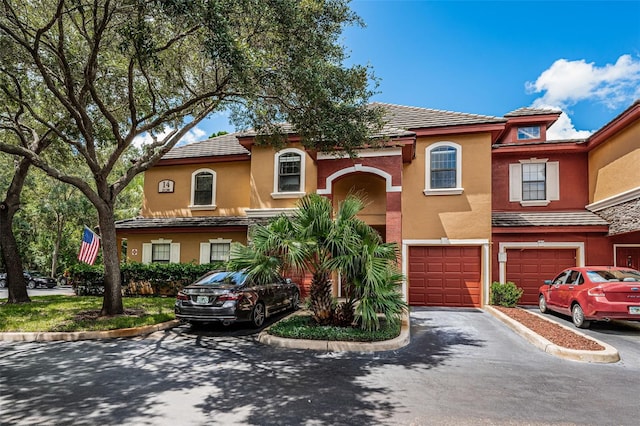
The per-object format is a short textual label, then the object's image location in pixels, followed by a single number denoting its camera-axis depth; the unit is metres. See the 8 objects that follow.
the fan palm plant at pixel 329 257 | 8.48
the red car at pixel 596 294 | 9.34
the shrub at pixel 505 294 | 13.25
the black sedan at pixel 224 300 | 9.26
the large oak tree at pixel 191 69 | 8.29
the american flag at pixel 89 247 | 18.44
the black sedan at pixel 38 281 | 29.86
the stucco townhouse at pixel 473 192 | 13.58
